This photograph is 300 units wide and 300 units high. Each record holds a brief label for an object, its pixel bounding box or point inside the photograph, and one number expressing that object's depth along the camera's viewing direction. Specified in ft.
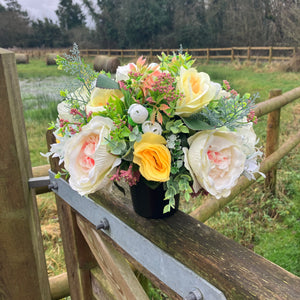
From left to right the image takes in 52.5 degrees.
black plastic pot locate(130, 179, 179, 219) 2.23
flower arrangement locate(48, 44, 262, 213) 1.89
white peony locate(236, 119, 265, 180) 2.08
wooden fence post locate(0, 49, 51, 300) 3.07
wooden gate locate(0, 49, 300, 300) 1.86
